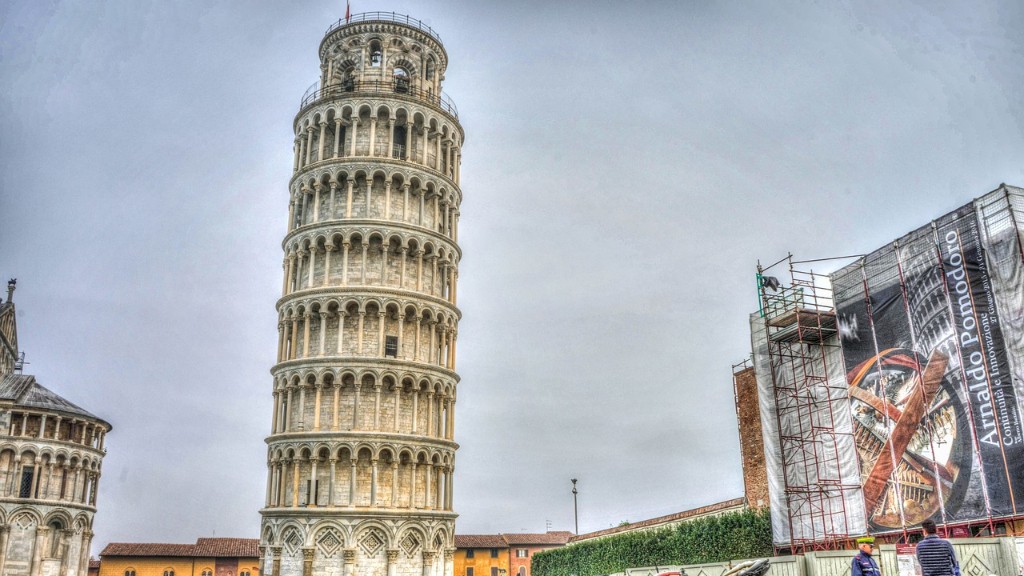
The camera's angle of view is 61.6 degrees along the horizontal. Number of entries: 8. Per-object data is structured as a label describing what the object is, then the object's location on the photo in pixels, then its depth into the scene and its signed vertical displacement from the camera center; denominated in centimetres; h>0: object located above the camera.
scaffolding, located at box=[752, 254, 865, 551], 2747 +473
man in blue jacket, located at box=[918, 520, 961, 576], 1022 +18
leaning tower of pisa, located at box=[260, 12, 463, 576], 3572 +1124
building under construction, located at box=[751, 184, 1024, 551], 2194 +529
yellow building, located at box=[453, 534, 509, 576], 7569 +244
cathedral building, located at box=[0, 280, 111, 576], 5278 +705
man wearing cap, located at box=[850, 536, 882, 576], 1119 +14
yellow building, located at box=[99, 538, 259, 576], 7019 +264
